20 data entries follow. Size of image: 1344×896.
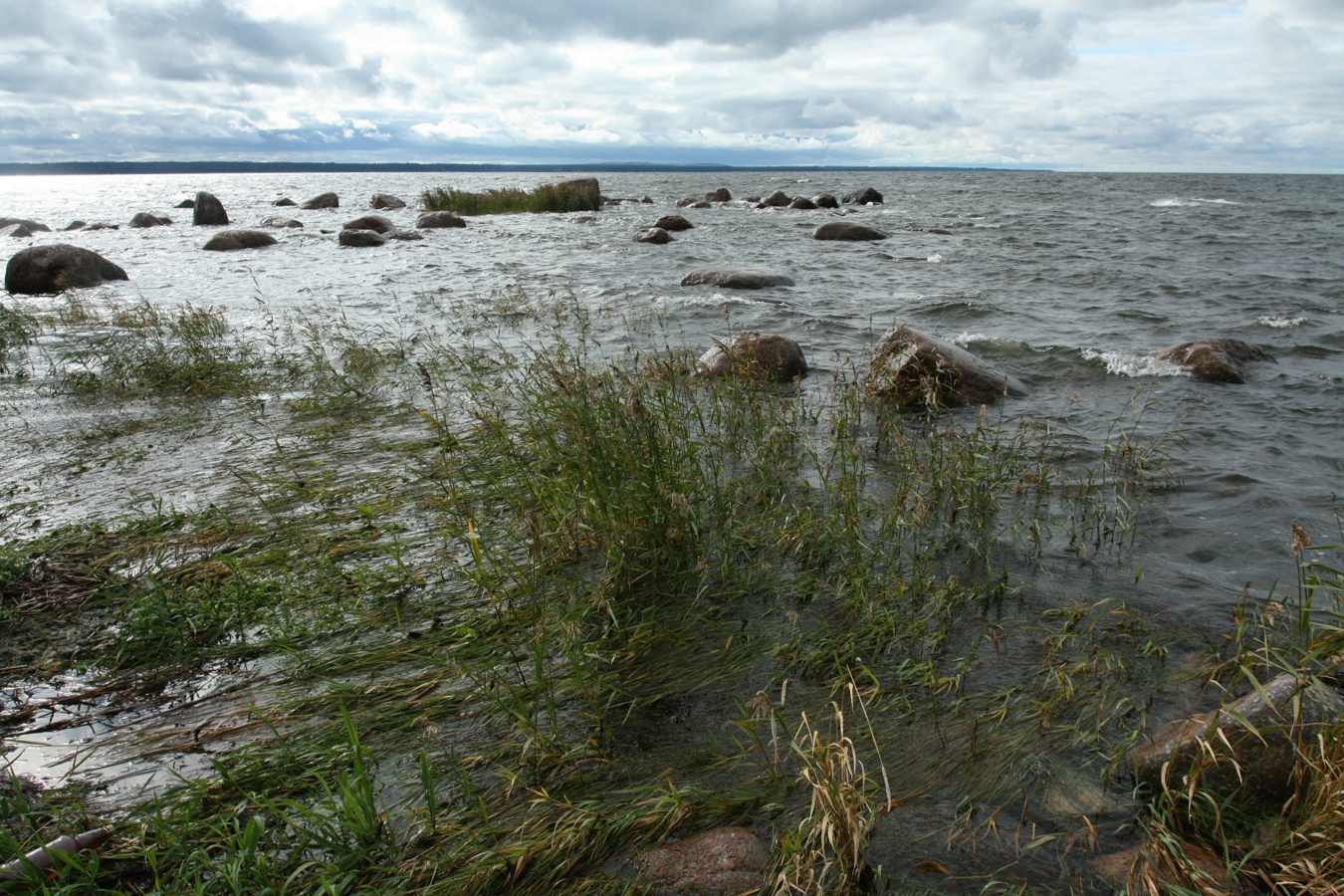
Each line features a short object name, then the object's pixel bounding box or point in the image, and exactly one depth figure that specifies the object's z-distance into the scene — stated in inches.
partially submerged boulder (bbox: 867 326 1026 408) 283.0
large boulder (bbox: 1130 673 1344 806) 95.3
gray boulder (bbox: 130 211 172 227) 1282.0
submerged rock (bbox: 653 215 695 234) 1029.2
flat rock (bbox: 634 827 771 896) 88.7
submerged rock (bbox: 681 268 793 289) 559.2
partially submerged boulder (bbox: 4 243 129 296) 586.2
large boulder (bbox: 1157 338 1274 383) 320.5
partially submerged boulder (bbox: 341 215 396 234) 973.8
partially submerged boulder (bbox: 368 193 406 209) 1590.8
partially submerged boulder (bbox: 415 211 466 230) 1082.1
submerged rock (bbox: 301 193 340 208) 1699.1
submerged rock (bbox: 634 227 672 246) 884.0
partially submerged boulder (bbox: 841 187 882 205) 1708.9
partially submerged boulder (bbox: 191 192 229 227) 1282.0
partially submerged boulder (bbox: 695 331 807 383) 301.7
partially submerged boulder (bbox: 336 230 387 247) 879.7
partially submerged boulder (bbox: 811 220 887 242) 934.7
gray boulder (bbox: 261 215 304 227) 1182.7
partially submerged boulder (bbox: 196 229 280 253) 876.6
